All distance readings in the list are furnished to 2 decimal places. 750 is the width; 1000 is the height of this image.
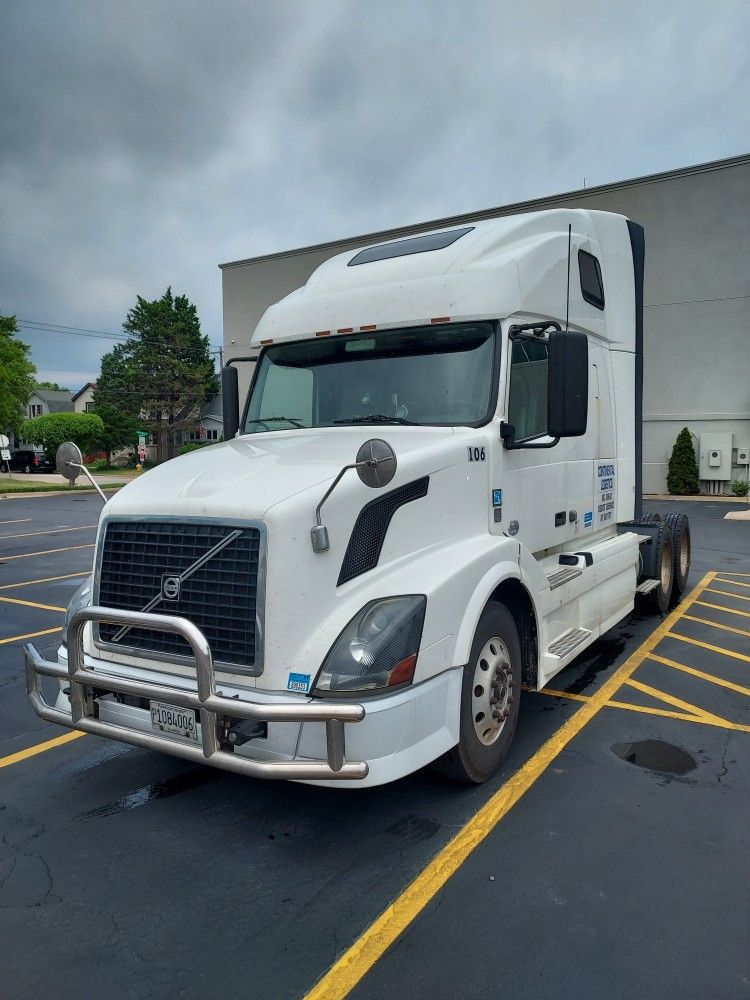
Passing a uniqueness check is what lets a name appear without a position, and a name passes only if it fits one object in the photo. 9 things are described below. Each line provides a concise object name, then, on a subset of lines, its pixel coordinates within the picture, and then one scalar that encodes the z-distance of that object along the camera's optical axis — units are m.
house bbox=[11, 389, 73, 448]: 88.75
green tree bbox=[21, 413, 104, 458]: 53.59
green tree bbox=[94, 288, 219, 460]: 57.53
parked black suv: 50.81
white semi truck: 3.21
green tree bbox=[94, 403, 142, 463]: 59.75
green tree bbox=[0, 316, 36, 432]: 45.84
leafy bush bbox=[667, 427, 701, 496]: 23.61
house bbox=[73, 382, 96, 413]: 88.09
